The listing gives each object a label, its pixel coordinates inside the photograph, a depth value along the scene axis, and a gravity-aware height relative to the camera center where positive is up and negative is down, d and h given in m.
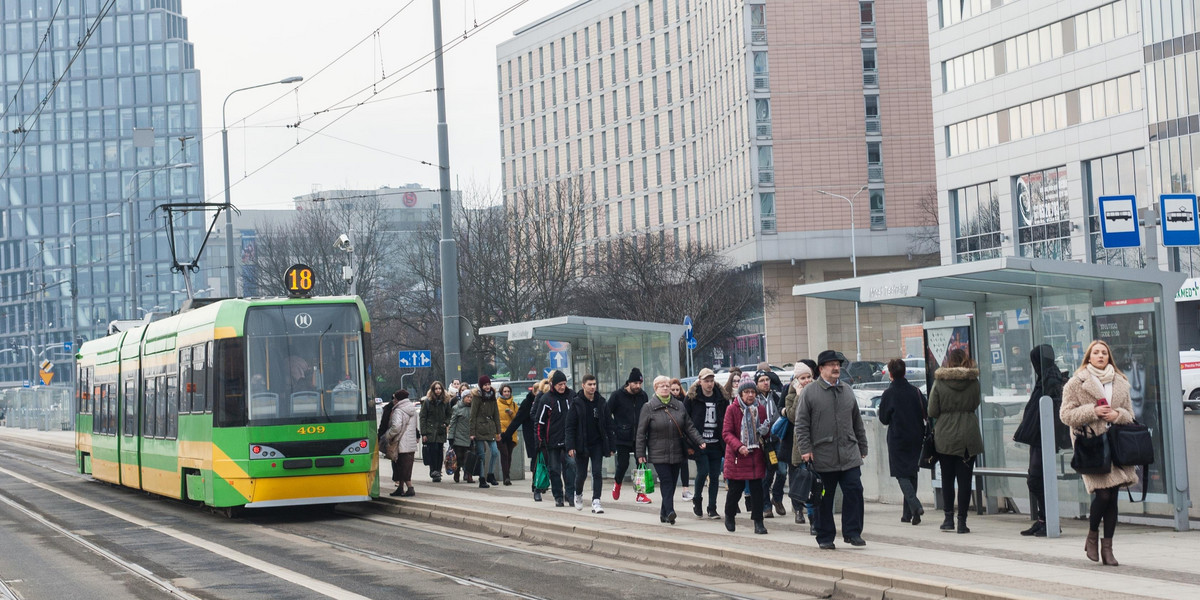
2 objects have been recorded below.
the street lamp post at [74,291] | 72.62 +4.85
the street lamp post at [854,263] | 74.19 +4.75
